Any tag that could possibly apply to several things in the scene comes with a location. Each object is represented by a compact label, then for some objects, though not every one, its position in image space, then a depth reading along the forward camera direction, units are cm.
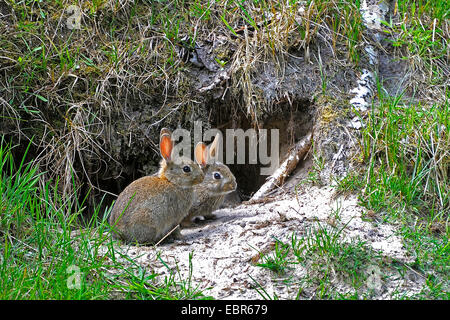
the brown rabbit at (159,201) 471
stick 600
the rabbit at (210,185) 571
